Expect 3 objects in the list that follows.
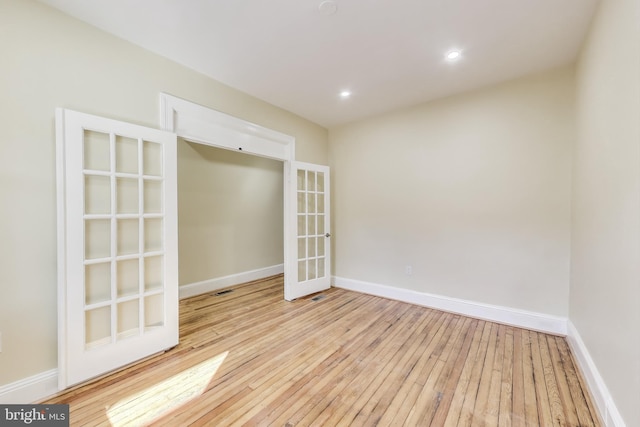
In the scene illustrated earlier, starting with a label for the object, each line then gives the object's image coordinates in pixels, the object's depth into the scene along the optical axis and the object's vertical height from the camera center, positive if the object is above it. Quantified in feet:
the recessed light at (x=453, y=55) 7.47 +4.81
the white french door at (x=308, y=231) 11.65 -1.03
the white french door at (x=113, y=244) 5.81 -0.88
